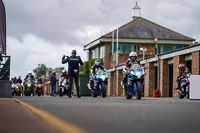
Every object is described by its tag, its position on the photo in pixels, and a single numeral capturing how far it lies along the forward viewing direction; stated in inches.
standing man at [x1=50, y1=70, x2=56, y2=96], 1409.9
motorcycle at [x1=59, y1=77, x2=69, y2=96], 1454.2
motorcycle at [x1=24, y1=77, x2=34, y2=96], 1385.3
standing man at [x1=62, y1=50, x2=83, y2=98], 840.9
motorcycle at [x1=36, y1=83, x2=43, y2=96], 1614.2
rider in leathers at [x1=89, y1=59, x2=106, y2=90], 944.3
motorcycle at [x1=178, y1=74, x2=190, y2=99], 983.6
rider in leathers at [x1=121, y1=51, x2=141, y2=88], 766.5
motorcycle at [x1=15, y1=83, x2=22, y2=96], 1678.9
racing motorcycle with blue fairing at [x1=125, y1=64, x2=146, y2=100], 724.7
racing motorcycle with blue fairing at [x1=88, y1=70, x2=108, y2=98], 895.1
